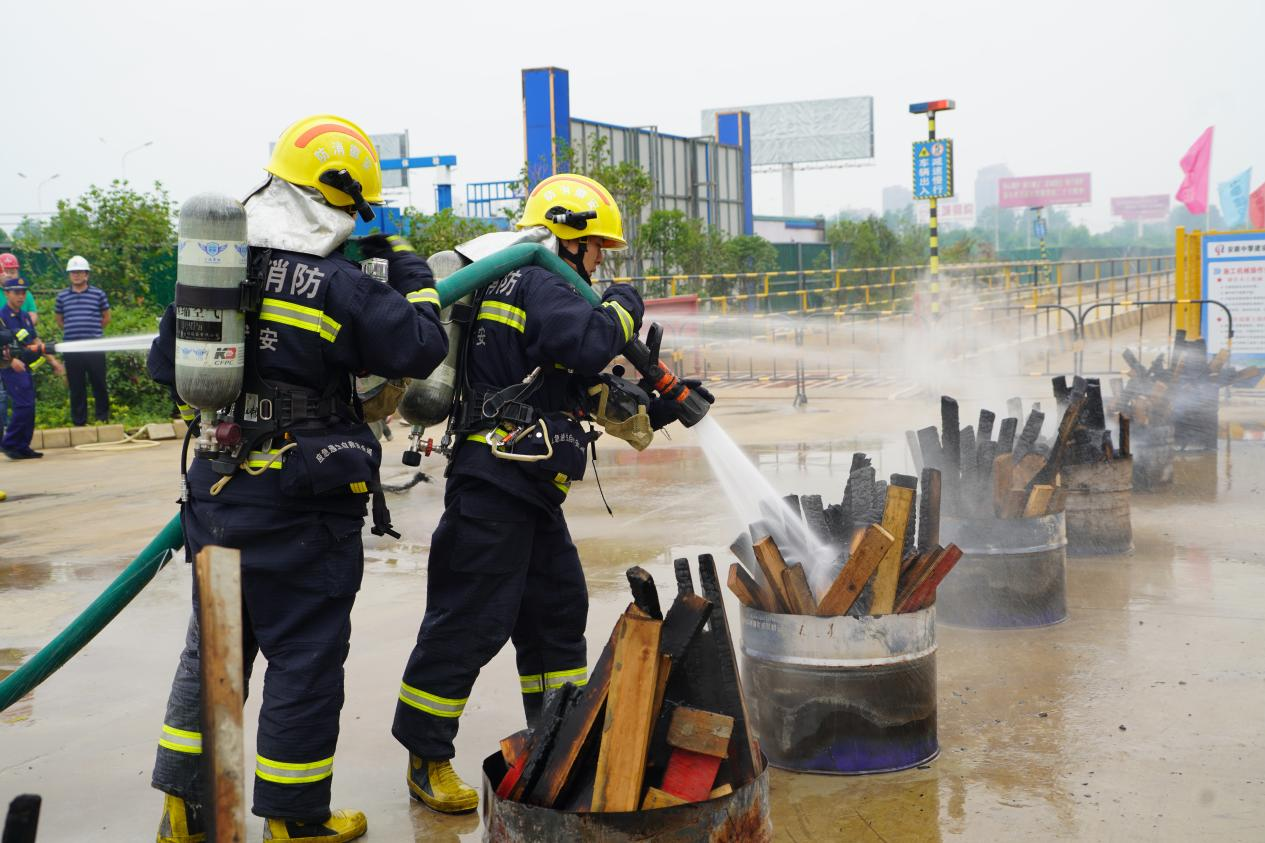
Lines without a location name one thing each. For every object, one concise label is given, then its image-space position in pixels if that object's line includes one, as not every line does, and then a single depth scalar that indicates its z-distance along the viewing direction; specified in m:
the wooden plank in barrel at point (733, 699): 2.79
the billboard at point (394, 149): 53.62
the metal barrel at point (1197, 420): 9.74
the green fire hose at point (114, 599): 3.39
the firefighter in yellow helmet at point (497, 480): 3.62
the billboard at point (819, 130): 77.12
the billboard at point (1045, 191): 116.50
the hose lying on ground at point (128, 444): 12.41
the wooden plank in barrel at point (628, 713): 2.60
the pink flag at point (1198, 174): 24.98
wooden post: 2.06
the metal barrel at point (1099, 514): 6.33
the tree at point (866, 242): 37.25
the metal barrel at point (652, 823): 2.54
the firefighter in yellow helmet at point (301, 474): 3.17
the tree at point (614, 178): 21.73
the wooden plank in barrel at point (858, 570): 3.63
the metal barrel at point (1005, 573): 5.07
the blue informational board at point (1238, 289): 13.36
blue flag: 28.48
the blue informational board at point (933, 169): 18.92
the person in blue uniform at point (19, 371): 11.27
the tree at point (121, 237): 15.59
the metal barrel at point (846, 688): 3.68
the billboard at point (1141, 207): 141.25
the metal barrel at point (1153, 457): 8.23
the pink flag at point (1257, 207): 17.66
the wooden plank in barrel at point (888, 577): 3.68
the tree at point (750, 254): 29.86
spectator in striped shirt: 12.52
